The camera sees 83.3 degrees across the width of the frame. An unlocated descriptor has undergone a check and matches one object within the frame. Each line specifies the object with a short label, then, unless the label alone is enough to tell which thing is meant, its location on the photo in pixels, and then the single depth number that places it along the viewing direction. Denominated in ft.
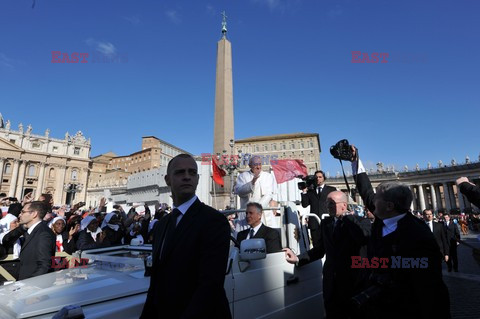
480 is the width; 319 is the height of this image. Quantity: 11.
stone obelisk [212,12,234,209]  58.49
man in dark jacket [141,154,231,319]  5.31
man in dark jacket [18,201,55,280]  11.52
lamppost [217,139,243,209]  55.11
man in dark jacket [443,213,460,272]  31.53
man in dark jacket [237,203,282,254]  13.38
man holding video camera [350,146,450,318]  6.22
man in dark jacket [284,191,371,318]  10.28
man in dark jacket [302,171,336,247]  16.94
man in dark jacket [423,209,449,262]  26.86
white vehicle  6.73
